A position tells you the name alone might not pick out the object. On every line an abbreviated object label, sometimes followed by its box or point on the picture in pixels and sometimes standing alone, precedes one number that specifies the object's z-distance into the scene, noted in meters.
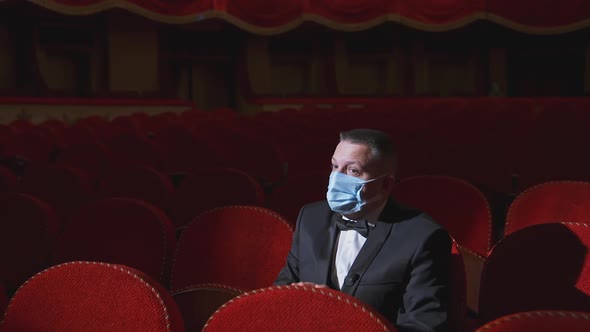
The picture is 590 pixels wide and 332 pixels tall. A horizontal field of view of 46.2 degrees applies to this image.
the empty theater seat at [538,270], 1.76
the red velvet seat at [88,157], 4.49
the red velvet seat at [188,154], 4.95
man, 1.57
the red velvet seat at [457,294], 1.66
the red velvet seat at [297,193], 3.00
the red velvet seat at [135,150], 4.78
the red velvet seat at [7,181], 3.56
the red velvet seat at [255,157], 4.72
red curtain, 13.09
